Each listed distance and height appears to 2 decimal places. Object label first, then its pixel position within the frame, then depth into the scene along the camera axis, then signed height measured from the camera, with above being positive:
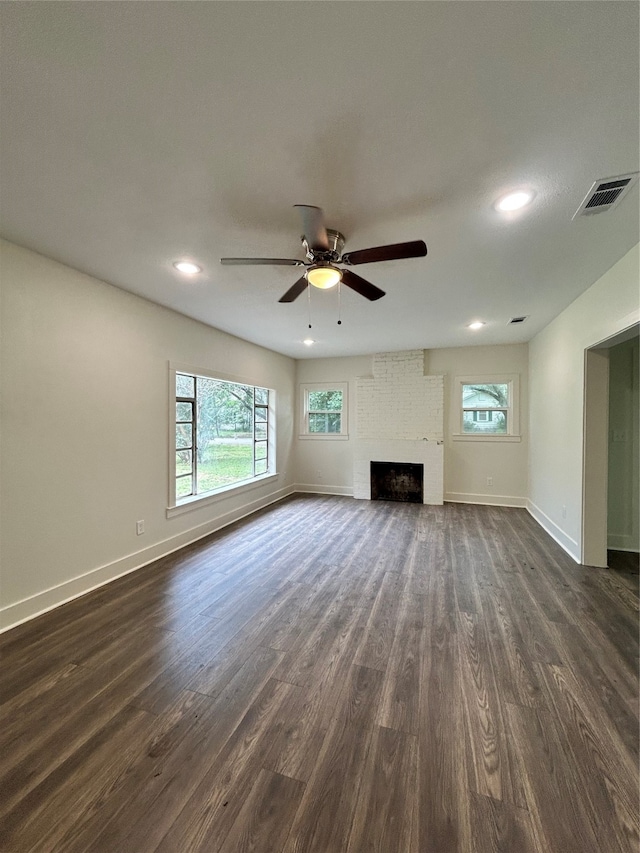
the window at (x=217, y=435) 4.11 -0.13
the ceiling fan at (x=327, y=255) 1.73 +1.01
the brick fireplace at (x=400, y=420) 5.87 +0.14
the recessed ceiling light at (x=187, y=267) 2.64 +1.26
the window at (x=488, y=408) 5.63 +0.35
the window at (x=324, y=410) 6.63 +0.33
